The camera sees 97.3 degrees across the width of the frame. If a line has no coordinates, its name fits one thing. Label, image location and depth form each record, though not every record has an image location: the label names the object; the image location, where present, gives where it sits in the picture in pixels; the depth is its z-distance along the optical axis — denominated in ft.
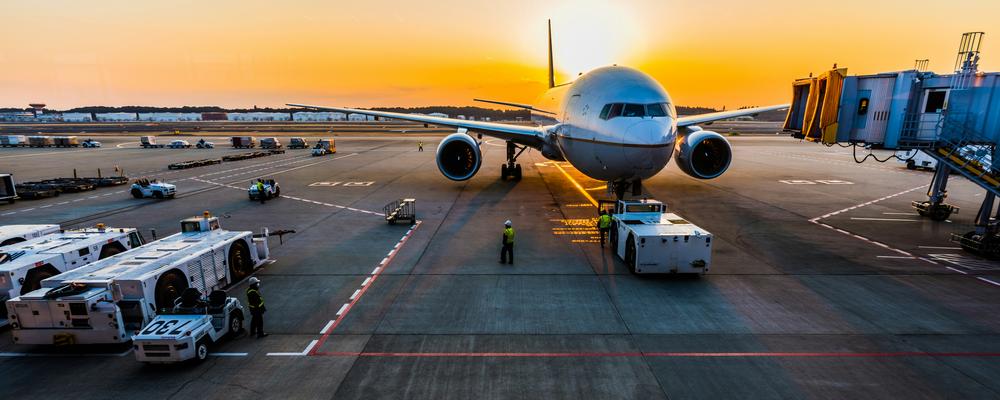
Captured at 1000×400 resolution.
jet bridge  56.80
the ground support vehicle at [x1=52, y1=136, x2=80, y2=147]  229.66
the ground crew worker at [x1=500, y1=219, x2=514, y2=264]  49.26
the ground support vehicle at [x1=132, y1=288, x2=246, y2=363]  28.81
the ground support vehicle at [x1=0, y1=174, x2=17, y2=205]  86.26
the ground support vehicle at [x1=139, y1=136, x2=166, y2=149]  223.30
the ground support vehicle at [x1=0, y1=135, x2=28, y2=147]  231.30
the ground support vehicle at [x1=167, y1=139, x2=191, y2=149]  218.18
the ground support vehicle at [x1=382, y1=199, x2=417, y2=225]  68.97
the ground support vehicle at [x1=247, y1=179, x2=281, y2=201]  87.40
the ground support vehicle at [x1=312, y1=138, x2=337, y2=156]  182.30
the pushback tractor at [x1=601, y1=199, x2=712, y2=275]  44.86
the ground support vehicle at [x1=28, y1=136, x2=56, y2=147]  229.25
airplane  58.23
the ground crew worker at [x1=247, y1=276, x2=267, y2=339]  32.36
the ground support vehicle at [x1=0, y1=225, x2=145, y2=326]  36.52
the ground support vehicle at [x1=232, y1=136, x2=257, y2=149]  217.36
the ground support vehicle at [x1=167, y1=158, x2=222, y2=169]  137.11
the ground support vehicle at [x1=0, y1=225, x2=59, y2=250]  46.42
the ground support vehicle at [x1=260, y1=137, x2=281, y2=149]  208.07
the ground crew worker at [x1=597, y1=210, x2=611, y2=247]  56.49
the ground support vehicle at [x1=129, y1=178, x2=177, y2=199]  89.86
